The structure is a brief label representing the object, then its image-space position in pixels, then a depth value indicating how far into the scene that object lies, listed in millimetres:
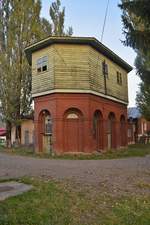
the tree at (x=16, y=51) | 17150
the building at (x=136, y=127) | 22041
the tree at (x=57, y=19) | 19546
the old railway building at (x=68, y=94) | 12313
